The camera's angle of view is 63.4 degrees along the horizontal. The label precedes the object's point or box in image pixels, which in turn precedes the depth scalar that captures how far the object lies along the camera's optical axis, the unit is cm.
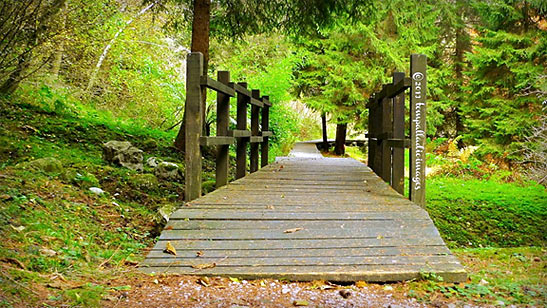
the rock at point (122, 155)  661
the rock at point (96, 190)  516
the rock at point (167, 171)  683
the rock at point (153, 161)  710
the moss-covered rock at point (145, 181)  610
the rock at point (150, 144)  821
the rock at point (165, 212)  468
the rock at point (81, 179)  516
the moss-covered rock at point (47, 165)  506
